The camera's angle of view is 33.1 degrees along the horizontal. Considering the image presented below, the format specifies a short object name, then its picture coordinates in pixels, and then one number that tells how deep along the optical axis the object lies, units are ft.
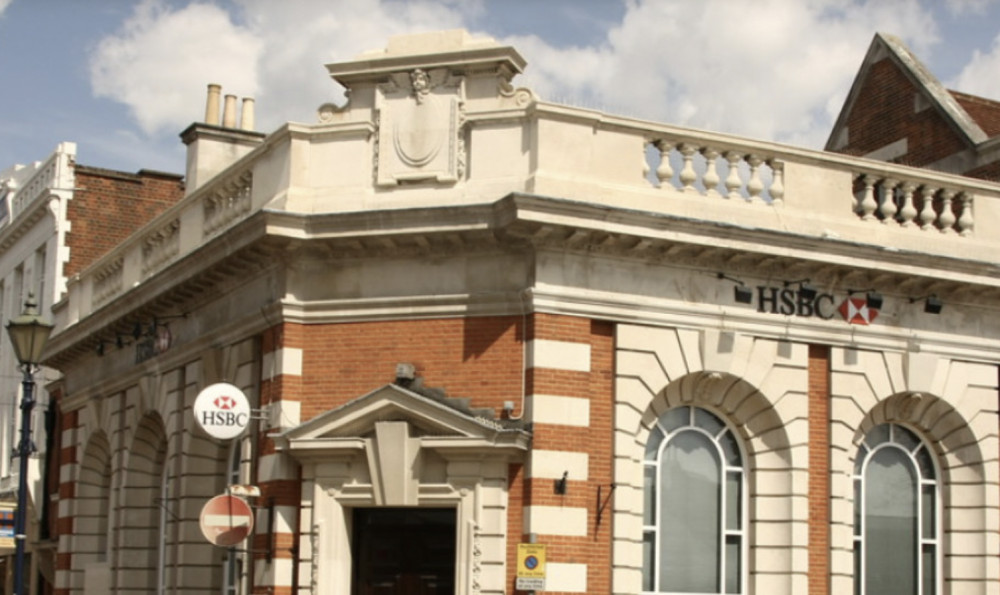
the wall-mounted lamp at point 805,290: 71.10
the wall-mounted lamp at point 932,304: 73.51
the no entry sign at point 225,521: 67.97
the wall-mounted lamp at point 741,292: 70.13
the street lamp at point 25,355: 67.15
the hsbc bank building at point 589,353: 66.59
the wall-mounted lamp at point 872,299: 72.02
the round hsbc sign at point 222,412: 70.18
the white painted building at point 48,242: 116.16
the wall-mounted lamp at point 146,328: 87.20
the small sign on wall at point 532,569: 64.08
